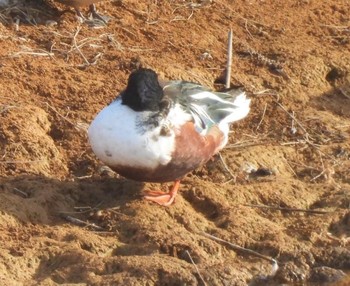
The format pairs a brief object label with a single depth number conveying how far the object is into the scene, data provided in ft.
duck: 44.36
